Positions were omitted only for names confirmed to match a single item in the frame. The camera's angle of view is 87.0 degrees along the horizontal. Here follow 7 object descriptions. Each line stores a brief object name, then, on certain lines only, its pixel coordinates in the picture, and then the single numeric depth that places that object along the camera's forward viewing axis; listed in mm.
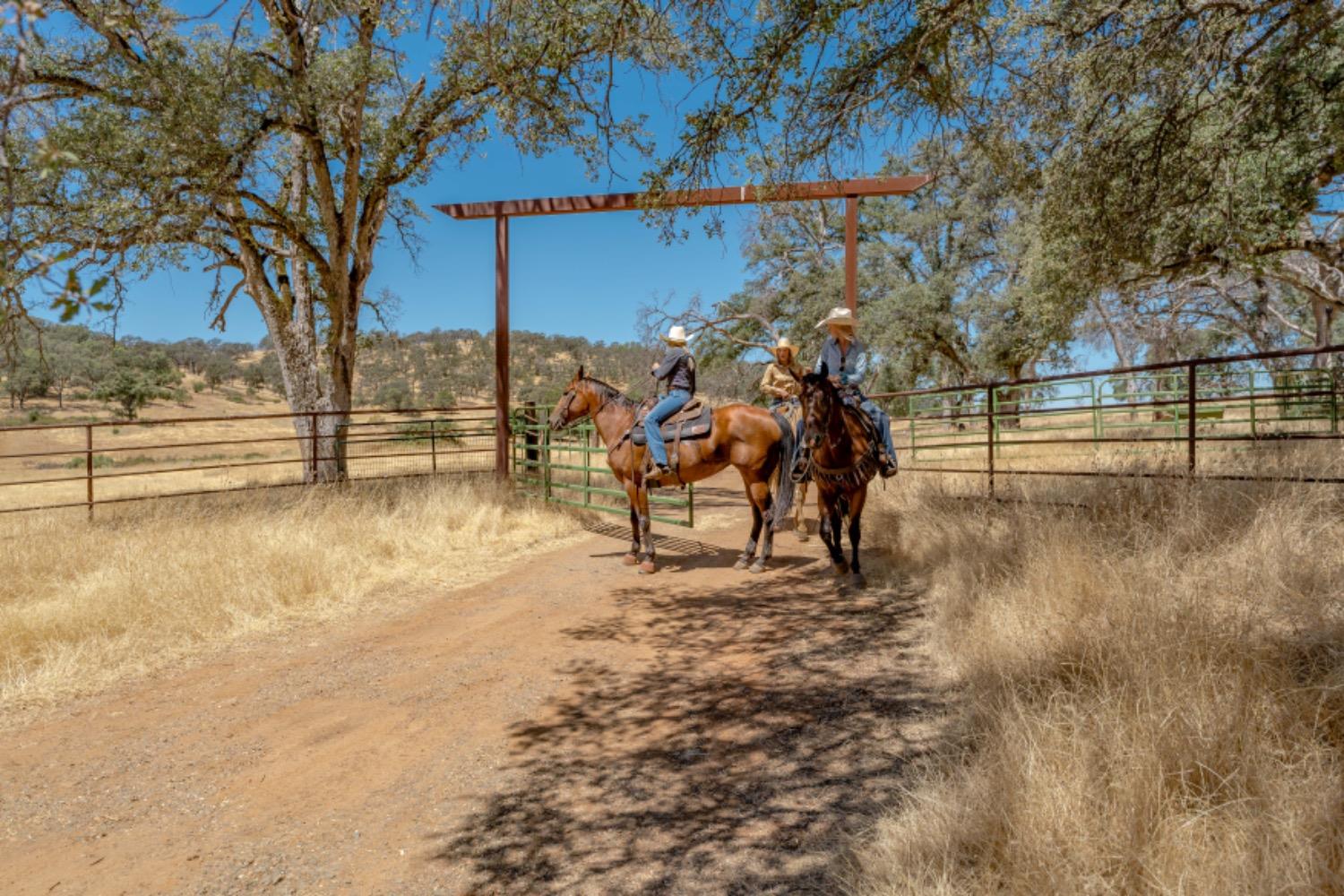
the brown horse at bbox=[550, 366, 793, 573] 7887
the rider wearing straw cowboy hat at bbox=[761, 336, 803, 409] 7138
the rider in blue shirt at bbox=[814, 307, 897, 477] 6766
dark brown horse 6508
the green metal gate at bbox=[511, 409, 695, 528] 11070
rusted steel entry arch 9789
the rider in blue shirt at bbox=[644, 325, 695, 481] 7949
